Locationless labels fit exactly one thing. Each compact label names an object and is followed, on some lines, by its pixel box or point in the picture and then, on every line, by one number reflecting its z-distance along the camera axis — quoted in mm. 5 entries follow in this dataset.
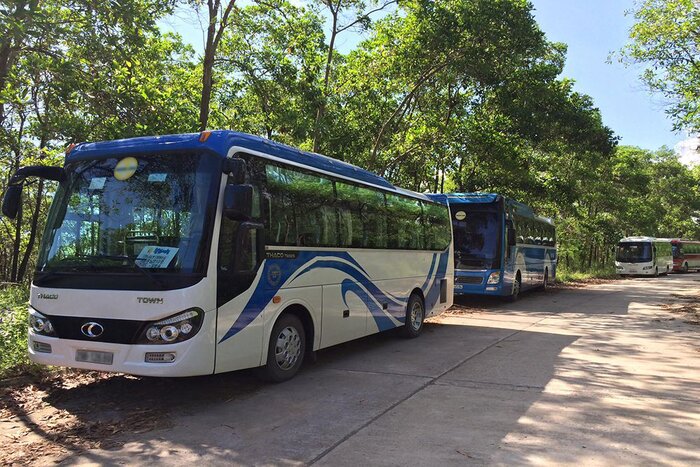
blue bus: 15758
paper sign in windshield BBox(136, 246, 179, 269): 5367
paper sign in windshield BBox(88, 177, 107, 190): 5863
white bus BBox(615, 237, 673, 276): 37344
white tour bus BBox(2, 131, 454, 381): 5293
